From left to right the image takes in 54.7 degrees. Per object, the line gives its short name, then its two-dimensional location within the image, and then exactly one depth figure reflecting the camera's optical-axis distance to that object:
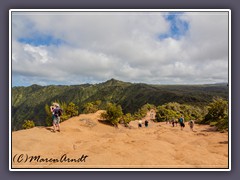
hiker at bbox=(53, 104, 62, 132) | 10.28
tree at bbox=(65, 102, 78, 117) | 17.71
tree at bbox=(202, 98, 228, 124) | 16.66
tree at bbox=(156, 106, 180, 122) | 26.59
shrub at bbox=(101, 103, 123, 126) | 16.12
